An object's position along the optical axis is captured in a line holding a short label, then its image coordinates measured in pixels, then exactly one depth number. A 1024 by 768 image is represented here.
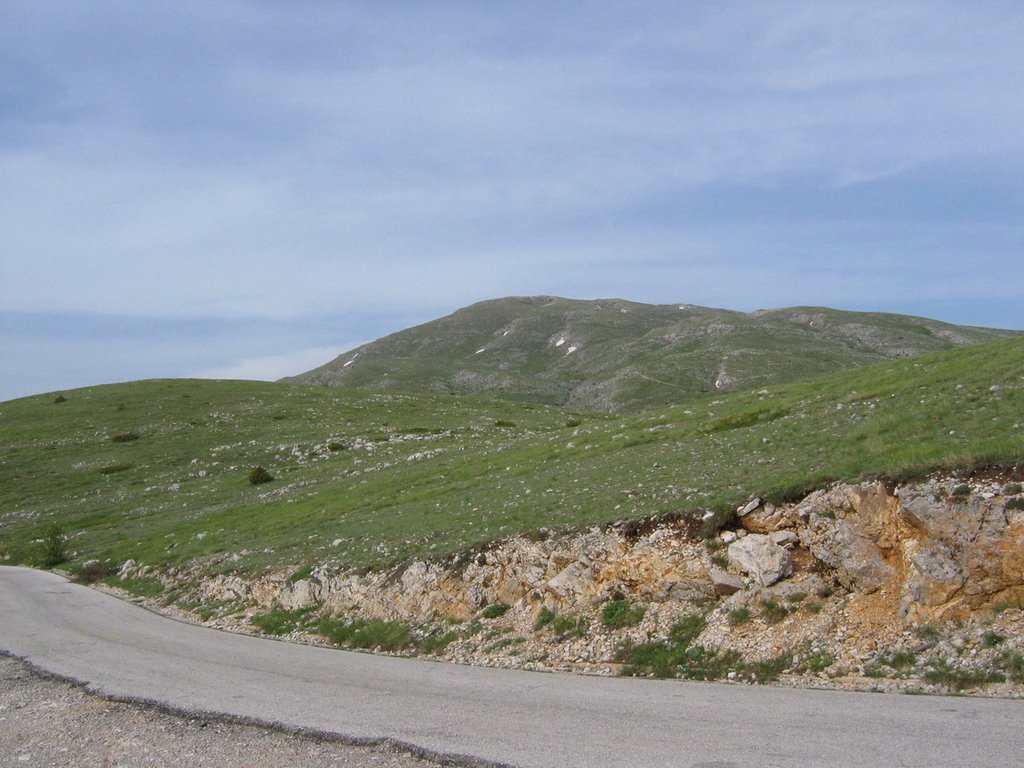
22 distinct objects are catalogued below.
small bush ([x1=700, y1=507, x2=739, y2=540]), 19.52
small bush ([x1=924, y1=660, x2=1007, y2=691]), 12.90
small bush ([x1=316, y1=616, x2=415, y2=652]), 20.62
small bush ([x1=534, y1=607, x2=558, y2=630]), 19.27
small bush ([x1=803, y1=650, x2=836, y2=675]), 14.66
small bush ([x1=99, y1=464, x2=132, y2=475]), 62.41
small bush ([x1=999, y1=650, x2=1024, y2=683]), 12.73
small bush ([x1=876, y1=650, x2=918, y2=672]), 14.00
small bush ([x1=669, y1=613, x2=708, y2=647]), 16.75
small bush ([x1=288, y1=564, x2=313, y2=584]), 26.53
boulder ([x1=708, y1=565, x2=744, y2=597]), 17.70
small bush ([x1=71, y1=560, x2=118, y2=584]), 37.75
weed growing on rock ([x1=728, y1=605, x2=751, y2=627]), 16.64
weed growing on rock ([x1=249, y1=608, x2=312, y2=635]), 23.83
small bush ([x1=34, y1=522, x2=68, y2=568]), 42.44
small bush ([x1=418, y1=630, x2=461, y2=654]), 19.73
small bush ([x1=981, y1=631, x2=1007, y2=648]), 13.66
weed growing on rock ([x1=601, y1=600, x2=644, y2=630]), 18.06
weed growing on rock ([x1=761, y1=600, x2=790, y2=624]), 16.39
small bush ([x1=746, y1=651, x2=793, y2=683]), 14.76
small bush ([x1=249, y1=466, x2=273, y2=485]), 54.56
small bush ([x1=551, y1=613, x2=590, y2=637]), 18.44
